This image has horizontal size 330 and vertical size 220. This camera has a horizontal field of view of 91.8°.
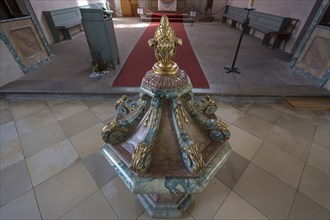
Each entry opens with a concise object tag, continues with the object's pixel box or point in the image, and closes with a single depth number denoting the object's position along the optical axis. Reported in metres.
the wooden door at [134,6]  9.78
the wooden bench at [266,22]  4.41
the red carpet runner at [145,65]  2.94
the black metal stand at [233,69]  3.00
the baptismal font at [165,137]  0.70
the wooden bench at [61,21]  4.87
